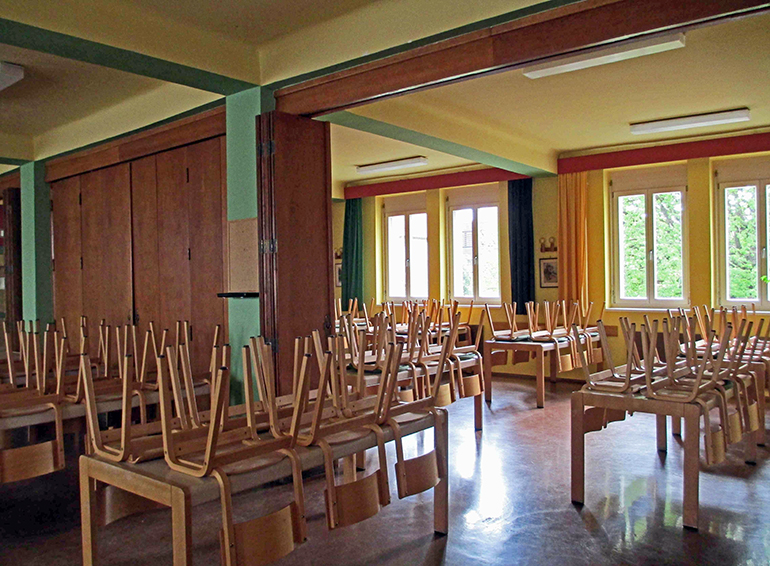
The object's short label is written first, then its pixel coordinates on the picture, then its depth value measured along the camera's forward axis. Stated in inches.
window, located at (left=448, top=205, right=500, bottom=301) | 376.2
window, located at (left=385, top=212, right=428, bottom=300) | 407.2
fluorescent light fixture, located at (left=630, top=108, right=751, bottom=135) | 257.3
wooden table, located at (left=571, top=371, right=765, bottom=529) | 135.0
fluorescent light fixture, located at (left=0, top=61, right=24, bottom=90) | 193.9
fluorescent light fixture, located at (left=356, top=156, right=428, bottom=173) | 347.9
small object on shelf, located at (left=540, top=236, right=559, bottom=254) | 343.0
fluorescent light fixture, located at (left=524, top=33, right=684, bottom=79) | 166.7
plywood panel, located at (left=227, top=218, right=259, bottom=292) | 186.1
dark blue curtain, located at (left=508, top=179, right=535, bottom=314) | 349.7
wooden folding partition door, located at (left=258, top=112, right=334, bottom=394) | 178.4
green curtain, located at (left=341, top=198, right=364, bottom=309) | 424.8
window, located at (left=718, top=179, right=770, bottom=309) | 296.8
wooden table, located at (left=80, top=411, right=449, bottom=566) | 83.8
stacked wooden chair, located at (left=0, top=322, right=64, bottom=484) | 123.3
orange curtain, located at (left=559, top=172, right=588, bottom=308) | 331.0
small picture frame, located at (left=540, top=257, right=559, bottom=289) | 343.0
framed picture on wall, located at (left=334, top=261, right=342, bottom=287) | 439.2
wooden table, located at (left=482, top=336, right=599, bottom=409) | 266.8
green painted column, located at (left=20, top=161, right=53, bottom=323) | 295.1
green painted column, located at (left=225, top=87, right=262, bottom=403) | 187.0
